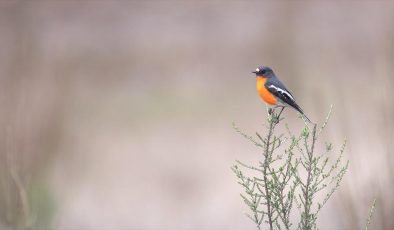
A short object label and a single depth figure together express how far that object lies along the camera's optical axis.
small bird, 10.32
